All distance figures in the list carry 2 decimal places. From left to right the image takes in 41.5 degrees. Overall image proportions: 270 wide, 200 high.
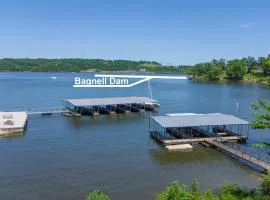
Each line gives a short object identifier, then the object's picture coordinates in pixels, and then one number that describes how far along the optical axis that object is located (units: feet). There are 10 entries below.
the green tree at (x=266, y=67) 546.34
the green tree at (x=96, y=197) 52.23
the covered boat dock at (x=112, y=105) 238.68
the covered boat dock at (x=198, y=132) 156.15
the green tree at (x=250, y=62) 652.48
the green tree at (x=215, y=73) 642.22
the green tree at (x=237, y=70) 609.01
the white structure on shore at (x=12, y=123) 179.83
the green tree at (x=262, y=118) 63.00
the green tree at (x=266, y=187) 69.65
